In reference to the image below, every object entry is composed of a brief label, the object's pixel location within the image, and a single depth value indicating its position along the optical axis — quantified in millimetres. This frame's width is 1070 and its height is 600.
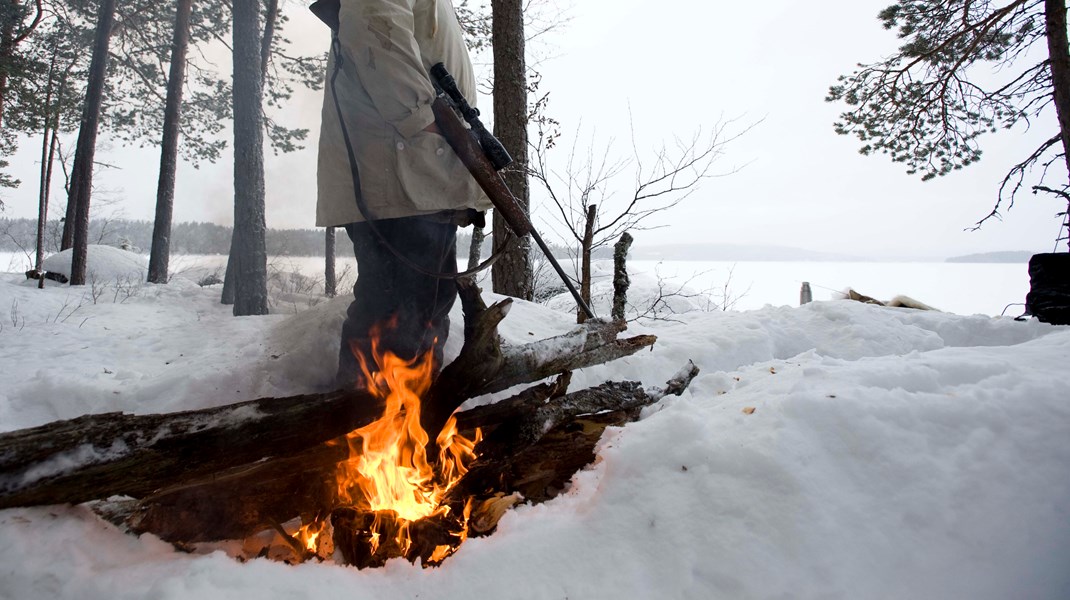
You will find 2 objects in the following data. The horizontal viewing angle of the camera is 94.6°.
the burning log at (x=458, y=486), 1693
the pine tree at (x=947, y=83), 6695
